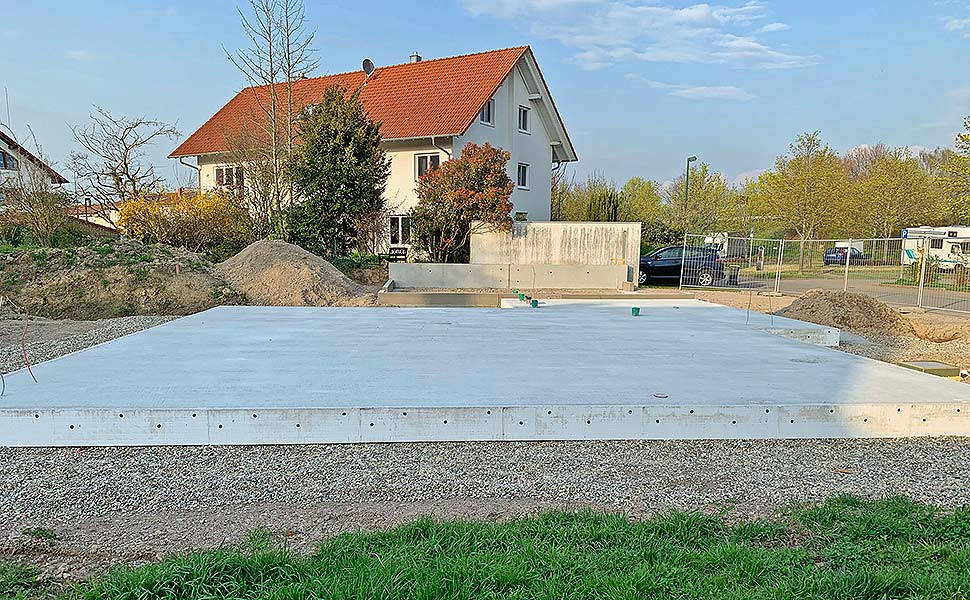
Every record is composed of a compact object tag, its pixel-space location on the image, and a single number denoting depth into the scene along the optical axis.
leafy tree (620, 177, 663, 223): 30.52
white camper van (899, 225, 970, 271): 15.54
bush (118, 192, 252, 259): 17.64
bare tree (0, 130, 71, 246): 15.84
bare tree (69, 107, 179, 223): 19.88
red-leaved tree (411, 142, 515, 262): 17.92
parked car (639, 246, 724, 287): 19.16
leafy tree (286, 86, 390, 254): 17.75
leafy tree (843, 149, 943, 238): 29.33
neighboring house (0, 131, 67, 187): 16.71
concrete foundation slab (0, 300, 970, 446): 4.14
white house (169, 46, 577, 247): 22.25
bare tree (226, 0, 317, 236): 19.55
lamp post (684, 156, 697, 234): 27.59
